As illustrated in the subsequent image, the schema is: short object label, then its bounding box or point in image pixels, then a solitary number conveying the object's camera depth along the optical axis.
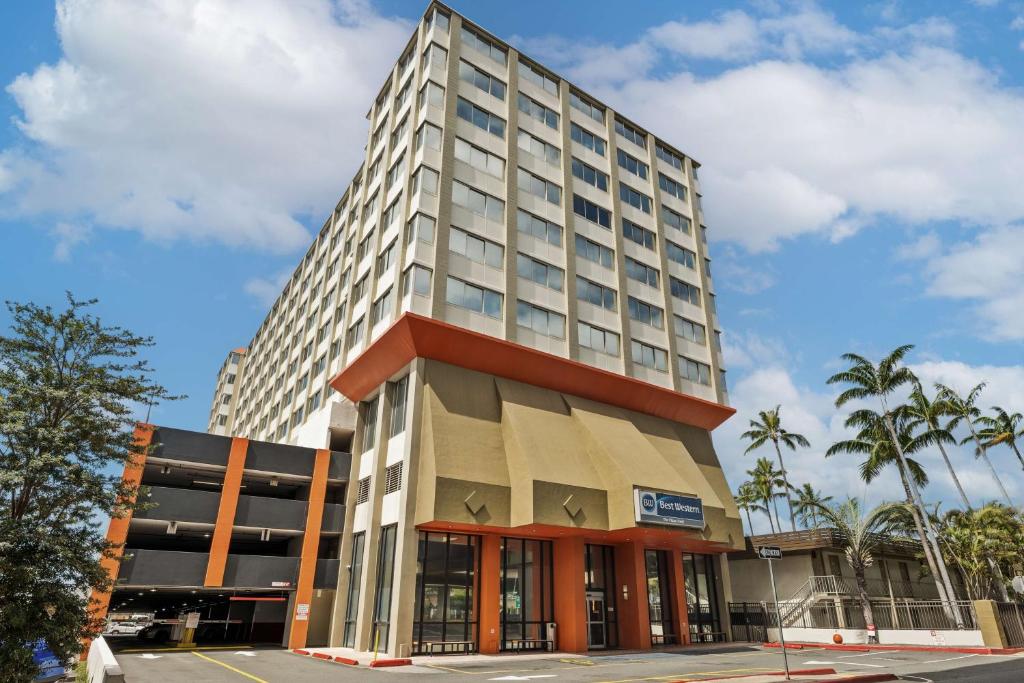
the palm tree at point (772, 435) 63.75
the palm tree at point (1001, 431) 48.50
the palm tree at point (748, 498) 72.44
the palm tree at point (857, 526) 37.62
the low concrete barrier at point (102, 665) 12.28
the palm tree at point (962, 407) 48.28
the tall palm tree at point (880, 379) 44.28
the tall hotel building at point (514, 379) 29.36
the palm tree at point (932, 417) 46.72
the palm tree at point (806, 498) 42.22
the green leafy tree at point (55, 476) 15.14
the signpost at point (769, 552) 19.03
